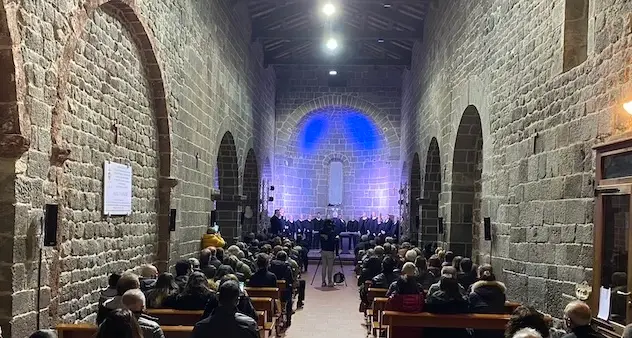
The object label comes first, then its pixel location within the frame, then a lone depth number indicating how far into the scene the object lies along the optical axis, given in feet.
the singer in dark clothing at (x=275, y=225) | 61.77
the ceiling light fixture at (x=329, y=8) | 44.42
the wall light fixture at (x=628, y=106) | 14.90
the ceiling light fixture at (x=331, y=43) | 53.43
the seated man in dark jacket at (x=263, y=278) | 27.89
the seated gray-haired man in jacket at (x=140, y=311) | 13.29
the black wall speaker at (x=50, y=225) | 15.90
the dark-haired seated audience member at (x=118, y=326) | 10.66
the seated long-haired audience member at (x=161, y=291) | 20.30
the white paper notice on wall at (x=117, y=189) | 21.99
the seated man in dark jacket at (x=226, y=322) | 14.87
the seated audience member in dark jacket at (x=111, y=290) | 18.90
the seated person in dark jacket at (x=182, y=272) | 22.16
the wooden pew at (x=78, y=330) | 16.16
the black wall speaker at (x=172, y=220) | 28.81
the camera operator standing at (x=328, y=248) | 43.91
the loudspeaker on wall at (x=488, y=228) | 27.84
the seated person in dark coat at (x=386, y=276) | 29.12
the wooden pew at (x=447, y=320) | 19.53
